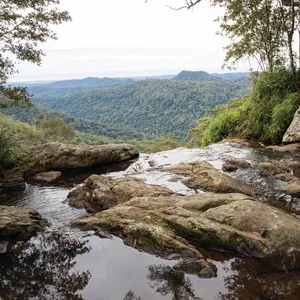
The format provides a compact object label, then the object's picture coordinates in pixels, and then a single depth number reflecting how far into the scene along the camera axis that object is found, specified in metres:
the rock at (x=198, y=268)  4.66
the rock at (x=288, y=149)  12.05
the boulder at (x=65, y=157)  11.12
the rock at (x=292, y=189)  7.71
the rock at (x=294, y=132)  13.18
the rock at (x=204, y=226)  5.16
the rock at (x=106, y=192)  7.76
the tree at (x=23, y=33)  10.42
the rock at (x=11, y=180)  9.50
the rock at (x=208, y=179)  8.37
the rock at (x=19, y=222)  6.12
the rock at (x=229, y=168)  10.43
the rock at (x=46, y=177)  10.40
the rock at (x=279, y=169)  9.23
